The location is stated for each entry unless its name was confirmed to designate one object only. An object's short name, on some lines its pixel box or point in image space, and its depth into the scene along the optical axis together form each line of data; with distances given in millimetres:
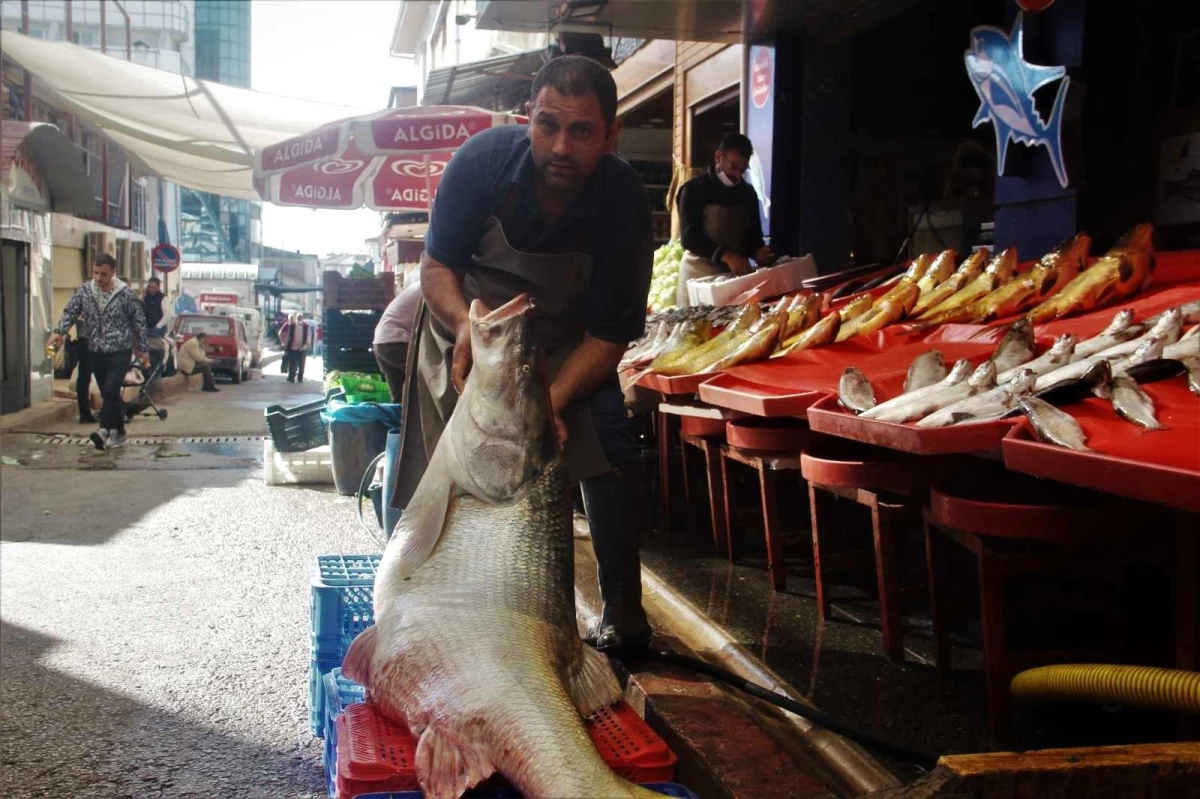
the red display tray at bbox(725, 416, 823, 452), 4906
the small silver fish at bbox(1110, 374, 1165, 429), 2964
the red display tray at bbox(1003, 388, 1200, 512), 2445
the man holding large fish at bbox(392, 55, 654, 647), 3621
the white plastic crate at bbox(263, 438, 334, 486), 10914
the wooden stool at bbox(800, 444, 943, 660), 3973
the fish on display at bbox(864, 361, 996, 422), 3596
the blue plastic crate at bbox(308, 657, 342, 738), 3834
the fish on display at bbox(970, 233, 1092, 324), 5137
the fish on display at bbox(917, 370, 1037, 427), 3361
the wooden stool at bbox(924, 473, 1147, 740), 3227
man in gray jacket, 14031
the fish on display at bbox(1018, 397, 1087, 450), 2848
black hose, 3309
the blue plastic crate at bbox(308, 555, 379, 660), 3762
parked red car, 29984
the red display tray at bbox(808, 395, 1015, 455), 3258
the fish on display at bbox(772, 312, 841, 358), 5371
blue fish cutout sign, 6188
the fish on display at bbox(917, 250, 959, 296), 6059
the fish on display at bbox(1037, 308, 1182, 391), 3516
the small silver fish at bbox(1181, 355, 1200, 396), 3195
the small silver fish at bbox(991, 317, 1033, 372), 4055
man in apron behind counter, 8500
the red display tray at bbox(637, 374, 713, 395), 5480
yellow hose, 2215
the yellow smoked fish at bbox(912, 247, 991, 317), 5648
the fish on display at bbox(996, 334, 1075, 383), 3766
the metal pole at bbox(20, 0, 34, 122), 20438
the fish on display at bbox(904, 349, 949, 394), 4086
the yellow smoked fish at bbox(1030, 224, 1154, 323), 4809
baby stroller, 17141
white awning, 17312
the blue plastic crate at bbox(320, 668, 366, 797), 3158
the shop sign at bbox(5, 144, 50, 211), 17812
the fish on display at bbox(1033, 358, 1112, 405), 3291
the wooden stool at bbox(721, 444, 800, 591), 5422
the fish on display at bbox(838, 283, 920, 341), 5465
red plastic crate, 2500
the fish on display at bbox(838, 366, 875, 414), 3885
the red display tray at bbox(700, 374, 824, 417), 4328
